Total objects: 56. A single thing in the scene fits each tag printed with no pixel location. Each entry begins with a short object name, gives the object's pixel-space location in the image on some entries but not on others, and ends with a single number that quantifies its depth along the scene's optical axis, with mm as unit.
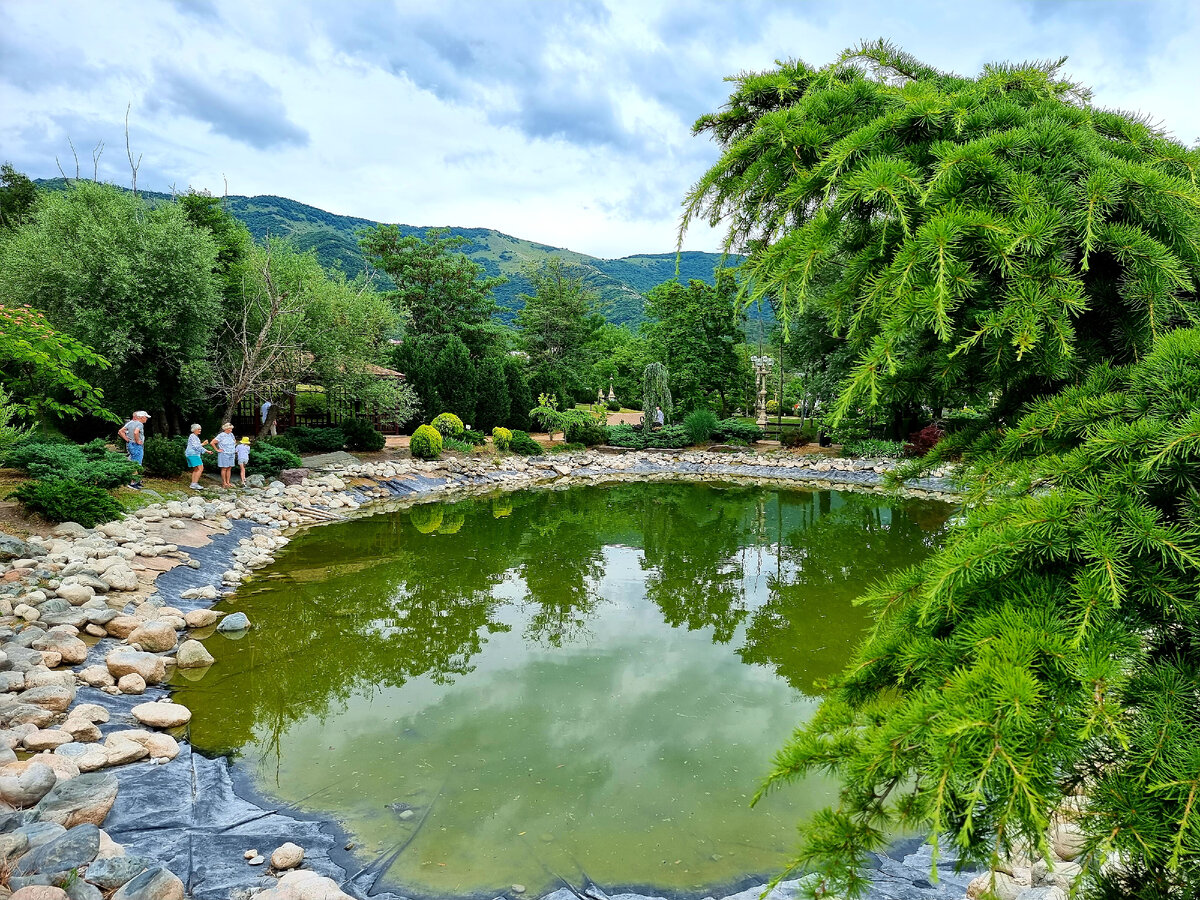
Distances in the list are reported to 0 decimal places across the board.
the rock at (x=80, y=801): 3473
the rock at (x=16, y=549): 7109
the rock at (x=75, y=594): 6516
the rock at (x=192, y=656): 5996
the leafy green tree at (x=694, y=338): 26969
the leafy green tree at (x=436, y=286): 25516
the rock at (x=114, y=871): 2980
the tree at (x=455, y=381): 22219
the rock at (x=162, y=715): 4863
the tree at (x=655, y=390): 24625
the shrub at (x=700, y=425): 24438
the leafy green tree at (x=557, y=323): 29250
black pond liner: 3295
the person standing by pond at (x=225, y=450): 12758
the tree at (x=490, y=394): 23422
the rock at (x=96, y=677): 5281
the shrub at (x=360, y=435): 18391
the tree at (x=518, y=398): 25281
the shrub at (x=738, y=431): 24844
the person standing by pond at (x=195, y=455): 12102
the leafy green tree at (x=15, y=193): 22031
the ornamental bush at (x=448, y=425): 20516
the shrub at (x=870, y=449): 19988
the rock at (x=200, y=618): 6889
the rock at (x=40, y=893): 2650
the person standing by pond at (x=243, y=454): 13109
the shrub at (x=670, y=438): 24125
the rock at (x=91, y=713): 4668
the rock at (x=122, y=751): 4215
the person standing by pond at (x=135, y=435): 11219
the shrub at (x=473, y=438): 21266
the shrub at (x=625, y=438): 24250
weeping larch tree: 1020
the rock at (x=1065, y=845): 3254
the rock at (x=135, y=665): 5547
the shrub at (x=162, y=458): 12008
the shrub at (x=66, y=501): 8492
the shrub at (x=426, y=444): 18516
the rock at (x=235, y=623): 6918
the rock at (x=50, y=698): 4680
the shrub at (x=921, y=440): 18325
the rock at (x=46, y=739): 4230
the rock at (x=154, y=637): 6109
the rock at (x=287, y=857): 3455
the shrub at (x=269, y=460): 14133
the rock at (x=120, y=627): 6297
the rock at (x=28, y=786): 3561
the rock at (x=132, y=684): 5338
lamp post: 27141
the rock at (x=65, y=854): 2959
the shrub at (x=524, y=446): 21562
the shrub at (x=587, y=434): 24031
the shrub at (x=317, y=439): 17453
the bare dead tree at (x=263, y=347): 14123
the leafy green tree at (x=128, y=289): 12453
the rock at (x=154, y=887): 2900
